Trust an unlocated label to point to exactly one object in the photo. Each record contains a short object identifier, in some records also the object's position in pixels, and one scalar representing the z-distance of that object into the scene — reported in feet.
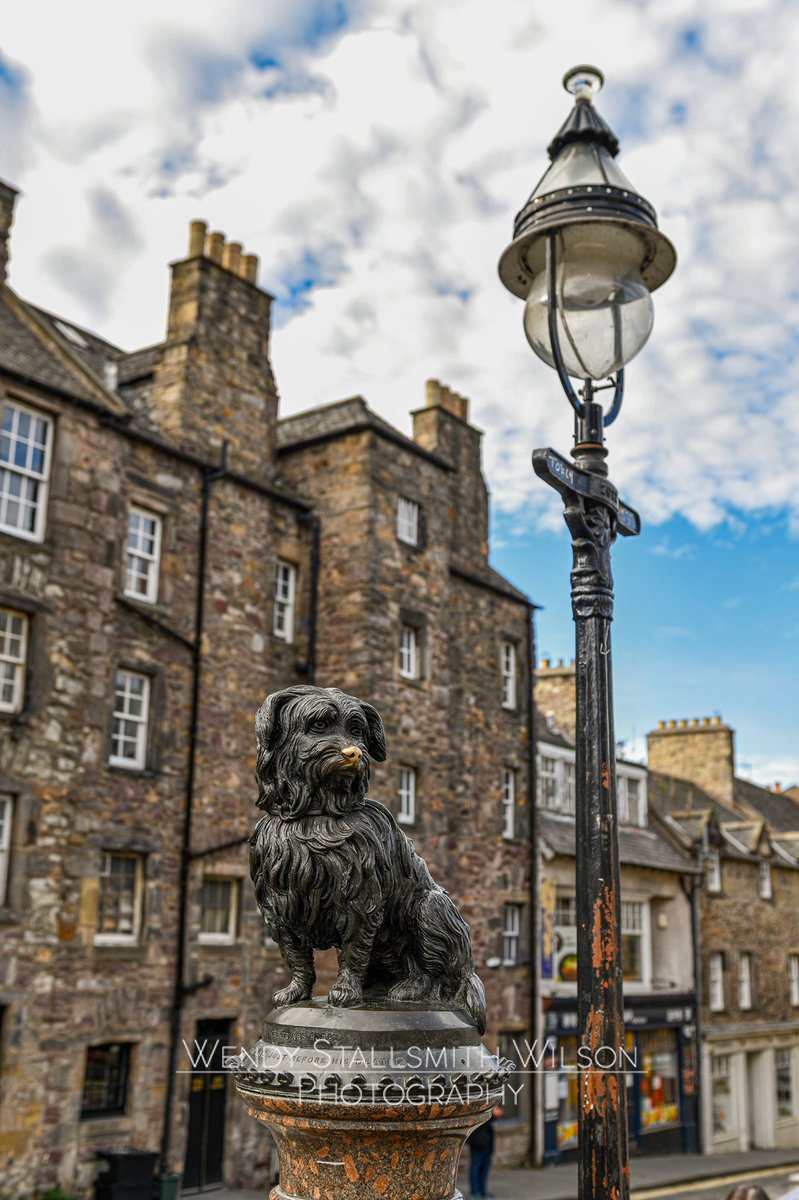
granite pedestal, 10.89
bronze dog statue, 11.92
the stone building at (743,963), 94.22
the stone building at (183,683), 47.65
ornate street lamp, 12.35
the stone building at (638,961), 76.28
